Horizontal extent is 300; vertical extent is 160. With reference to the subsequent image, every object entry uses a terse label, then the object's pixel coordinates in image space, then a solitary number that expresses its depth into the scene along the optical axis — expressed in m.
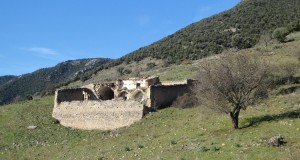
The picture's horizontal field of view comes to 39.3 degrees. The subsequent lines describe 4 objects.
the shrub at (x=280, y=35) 72.17
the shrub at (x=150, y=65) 86.60
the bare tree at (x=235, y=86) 26.23
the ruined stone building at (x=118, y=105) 37.28
